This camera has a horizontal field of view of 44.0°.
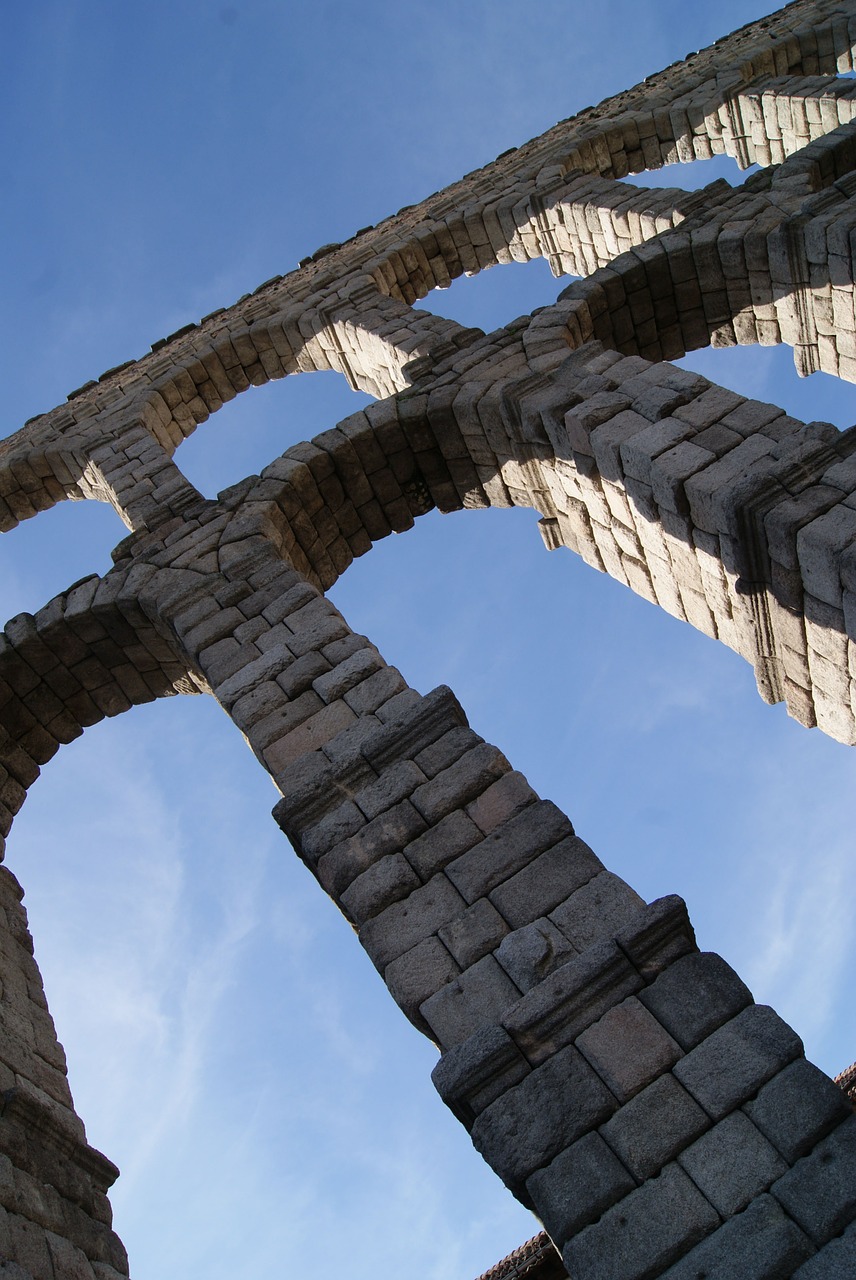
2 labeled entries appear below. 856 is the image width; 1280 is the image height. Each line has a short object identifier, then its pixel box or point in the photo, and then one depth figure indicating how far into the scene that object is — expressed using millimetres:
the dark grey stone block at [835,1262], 3574
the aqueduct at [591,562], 4168
